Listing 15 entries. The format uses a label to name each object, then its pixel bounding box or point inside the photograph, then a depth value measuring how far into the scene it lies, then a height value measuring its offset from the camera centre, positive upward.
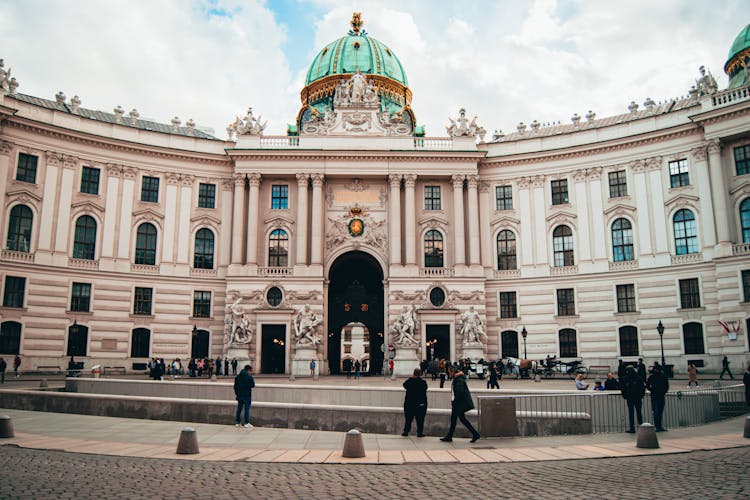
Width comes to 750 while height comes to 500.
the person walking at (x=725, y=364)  36.61 -0.38
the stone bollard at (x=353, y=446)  13.95 -2.01
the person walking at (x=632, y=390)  18.02 -0.96
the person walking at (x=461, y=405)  16.31 -1.26
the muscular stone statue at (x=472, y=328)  47.97 +2.30
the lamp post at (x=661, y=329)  41.16 +1.91
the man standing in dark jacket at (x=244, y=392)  19.02 -1.08
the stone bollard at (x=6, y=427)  15.84 -1.82
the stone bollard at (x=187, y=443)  14.20 -1.98
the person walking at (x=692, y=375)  30.55 -0.86
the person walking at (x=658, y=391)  18.42 -1.00
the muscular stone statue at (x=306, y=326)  47.59 +2.42
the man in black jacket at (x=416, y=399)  17.09 -1.17
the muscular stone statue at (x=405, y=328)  47.31 +2.27
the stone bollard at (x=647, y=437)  15.13 -1.95
